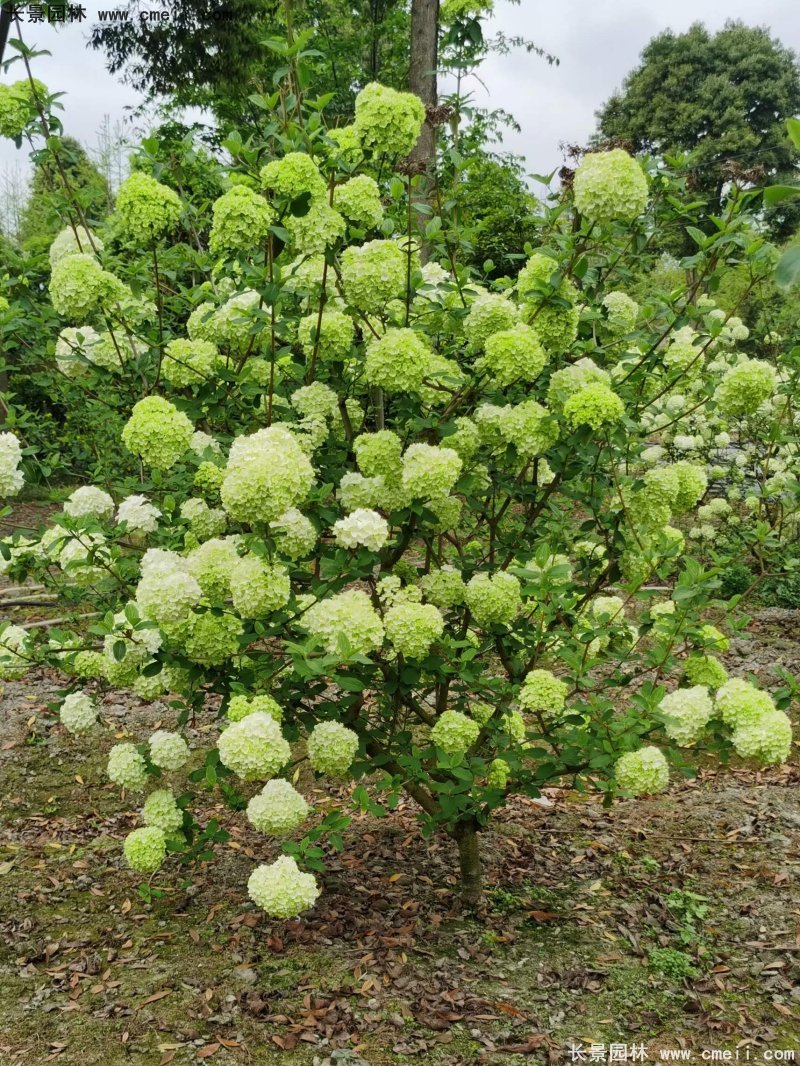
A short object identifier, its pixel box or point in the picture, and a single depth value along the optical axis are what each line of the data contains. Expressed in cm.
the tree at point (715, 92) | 2939
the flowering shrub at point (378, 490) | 263
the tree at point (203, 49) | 1255
